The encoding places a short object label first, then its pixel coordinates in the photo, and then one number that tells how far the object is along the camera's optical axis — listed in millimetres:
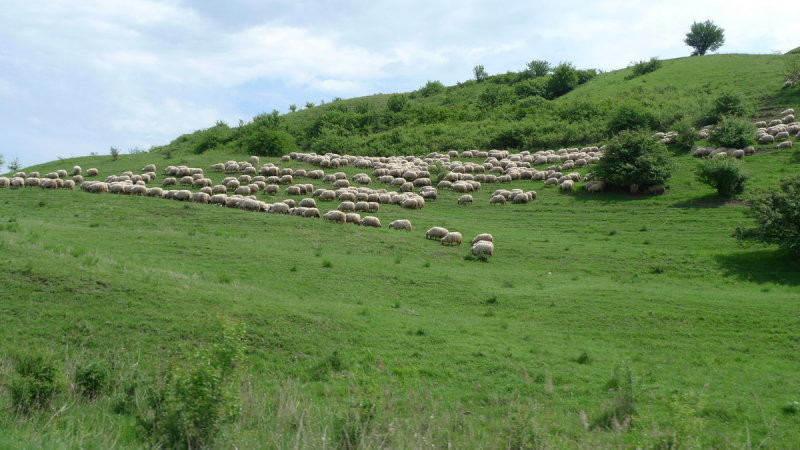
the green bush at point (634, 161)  37750
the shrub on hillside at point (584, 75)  99438
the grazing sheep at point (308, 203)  34094
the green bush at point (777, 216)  22766
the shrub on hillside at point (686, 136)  47688
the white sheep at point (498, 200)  39069
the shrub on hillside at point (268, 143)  57719
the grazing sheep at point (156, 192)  36031
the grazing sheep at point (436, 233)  28719
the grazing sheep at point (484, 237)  27688
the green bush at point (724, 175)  33625
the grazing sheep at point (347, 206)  33906
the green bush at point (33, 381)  8891
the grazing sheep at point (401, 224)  30645
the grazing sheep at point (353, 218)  31197
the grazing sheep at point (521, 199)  39031
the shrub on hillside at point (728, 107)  52781
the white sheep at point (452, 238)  27844
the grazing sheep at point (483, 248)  25869
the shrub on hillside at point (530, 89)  91875
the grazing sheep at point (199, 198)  34906
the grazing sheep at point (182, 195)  35406
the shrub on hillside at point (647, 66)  86125
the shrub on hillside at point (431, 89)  110438
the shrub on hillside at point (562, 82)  93512
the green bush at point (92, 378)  9898
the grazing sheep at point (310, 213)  32219
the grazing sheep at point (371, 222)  30641
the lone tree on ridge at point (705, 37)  108812
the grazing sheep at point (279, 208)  33125
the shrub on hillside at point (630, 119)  57800
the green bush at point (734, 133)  44406
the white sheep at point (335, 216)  30844
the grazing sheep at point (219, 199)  34844
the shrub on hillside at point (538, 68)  109938
